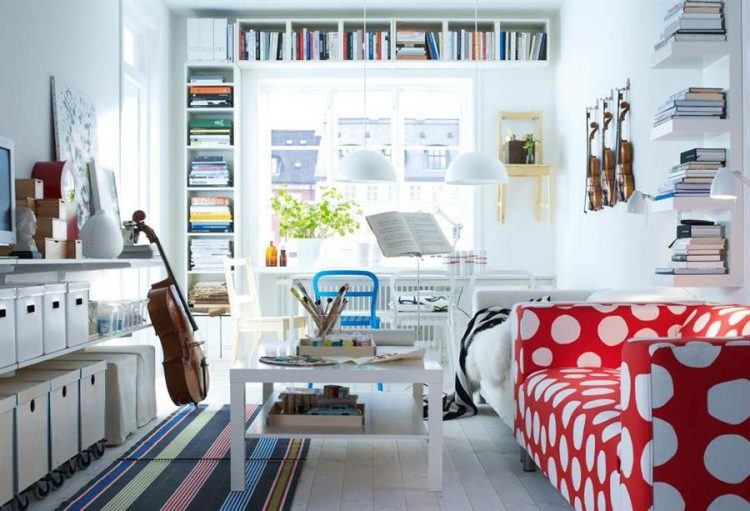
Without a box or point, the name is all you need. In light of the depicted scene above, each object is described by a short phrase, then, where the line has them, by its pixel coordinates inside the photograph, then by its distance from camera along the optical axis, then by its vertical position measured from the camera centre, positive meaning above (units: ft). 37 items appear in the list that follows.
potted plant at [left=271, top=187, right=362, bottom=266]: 21.95 +1.12
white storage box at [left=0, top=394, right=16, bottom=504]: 8.36 -1.84
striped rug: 9.14 -2.60
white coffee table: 9.42 -1.62
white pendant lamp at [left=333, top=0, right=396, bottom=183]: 19.29 +2.12
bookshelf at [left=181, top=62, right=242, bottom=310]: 21.84 +2.77
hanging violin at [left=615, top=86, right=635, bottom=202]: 15.81 +1.89
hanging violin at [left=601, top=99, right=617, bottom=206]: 16.76 +1.86
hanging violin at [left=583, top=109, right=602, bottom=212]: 17.75 +1.79
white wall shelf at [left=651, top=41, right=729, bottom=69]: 10.94 +2.75
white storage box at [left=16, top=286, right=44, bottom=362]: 9.22 -0.68
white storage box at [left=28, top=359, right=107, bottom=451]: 10.70 -1.75
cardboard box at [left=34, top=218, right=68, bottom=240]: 11.80 +0.48
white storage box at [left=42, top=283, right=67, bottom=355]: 10.12 -0.68
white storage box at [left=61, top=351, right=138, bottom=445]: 11.90 -1.94
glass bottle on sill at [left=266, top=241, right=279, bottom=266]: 22.22 +0.15
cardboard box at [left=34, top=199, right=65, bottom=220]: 12.06 +0.77
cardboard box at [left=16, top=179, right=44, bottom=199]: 11.95 +1.04
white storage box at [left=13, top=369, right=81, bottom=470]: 9.73 -1.76
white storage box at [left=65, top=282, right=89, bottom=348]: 10.95 -0.67
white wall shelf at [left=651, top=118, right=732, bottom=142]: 10.87 +1.74
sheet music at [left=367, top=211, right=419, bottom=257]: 14.08 +0.45
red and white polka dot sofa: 5.84 -1.31
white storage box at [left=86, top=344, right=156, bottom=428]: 12.93 -1.82
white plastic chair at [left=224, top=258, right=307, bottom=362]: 18.80 -1.33
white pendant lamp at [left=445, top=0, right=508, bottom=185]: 19.01 +2.05
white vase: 13.01 +0.40
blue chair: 17.39 -0.70
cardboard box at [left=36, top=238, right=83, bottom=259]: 11.62 +0.20
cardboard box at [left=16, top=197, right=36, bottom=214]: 11.86 +0.84
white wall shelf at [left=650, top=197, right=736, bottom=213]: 10.78 +0.73
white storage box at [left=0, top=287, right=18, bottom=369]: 8.70 -0.67
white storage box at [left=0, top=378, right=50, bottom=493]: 8.79 -1.81
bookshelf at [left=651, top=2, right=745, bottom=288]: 10.79 +1.69
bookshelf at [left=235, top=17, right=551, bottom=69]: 21.88 +6.16
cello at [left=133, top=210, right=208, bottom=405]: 11.15 -1.09
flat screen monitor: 10.46 +0.87
